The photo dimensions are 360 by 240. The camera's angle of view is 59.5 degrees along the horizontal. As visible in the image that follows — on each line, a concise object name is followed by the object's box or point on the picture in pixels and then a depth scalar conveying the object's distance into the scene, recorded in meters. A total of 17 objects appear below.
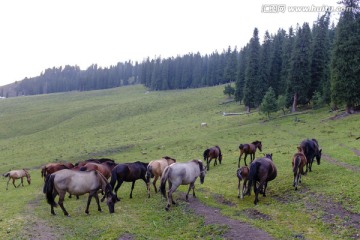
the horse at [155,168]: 18.91
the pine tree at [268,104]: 51.18
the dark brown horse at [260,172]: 15.91
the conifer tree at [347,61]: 42.62
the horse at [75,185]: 14.93
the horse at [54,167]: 23.16
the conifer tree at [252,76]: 63.53
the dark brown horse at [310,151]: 20.97
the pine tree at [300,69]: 53.59
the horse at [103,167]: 19.81
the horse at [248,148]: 26.49
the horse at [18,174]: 25.66
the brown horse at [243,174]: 16.90
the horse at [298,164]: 17.44
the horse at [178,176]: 15.92
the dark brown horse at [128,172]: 17.98
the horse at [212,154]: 26.84
